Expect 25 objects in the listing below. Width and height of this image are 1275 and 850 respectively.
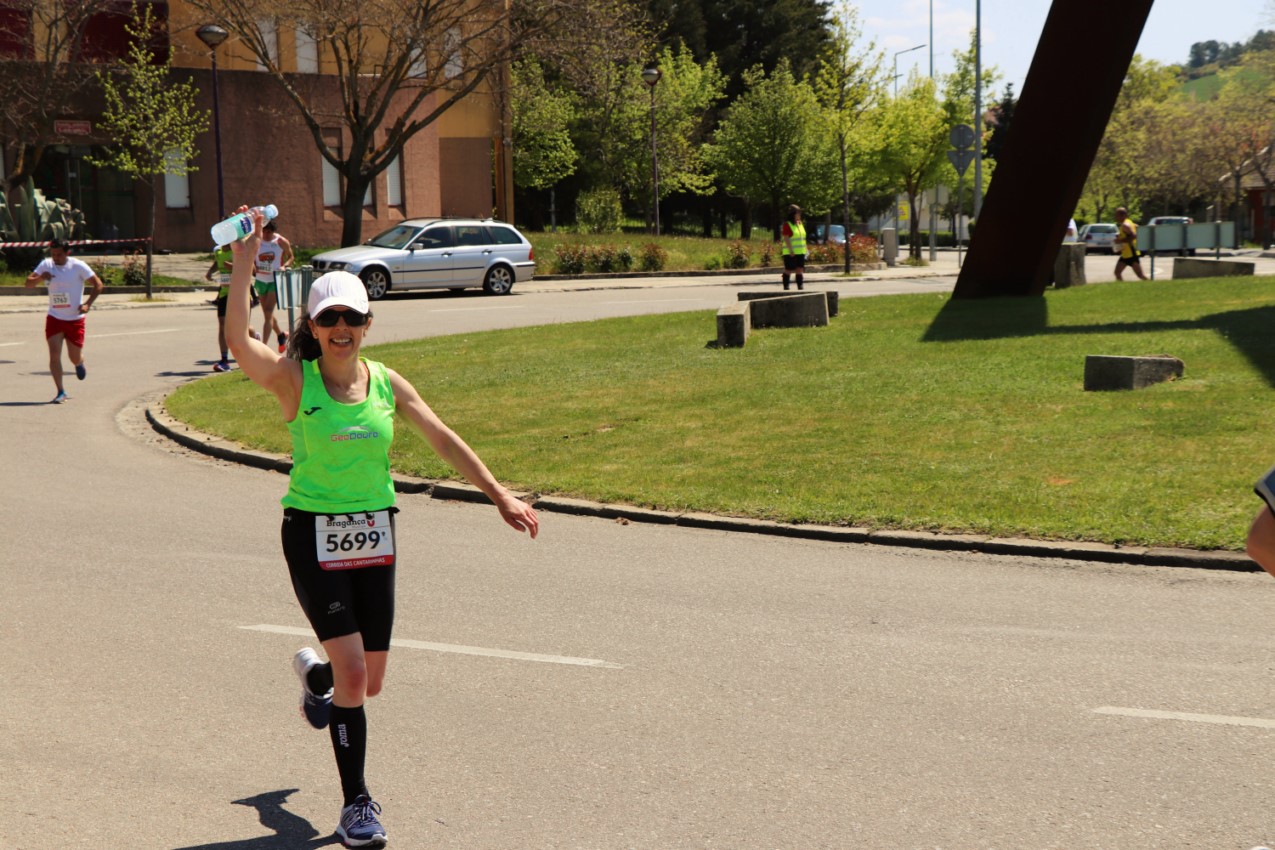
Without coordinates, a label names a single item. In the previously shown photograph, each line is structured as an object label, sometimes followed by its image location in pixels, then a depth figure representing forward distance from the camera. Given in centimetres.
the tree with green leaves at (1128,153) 8425
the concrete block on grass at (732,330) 1883
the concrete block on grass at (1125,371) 1373
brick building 4541
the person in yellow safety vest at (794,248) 2977
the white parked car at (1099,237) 6775
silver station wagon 3228
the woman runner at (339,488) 481
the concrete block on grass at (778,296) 2276
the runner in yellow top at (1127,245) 3041
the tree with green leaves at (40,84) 3916
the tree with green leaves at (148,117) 3903
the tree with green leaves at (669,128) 6925
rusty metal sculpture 2039
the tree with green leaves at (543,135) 6419
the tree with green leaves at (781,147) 6831
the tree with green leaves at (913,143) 5412
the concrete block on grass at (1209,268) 2872
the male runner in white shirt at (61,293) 1691
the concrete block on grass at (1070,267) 2606
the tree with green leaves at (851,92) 5591
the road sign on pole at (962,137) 3747
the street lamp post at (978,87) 4192
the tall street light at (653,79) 4305
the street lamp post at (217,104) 3531
